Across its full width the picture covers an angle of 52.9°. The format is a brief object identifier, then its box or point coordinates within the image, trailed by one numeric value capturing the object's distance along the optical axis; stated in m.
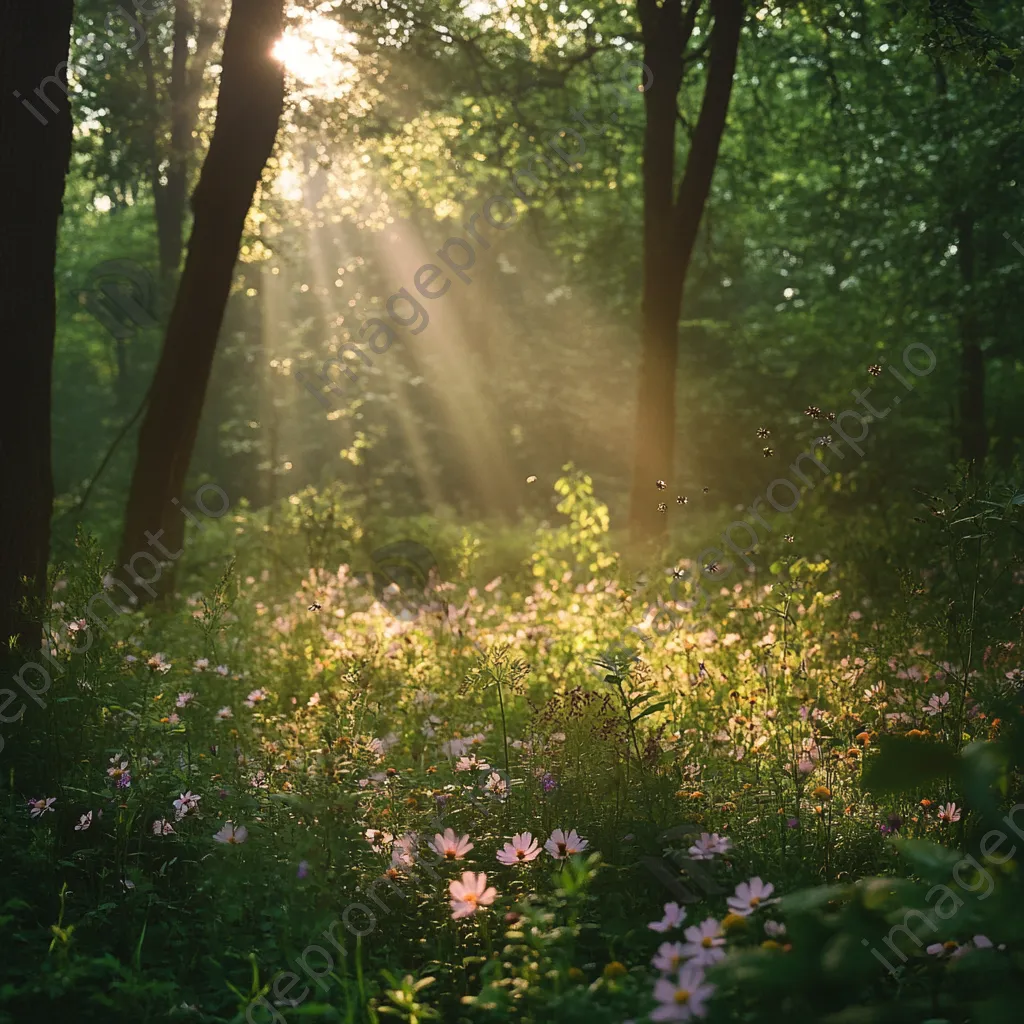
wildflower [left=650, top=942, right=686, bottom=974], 2.50
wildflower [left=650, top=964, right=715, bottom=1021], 2.25
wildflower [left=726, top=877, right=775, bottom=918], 2.82
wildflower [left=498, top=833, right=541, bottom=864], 3.29
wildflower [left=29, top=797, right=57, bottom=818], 3.80
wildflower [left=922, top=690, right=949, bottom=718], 4.40
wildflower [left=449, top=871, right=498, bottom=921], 2.90
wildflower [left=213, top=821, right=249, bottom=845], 3.59
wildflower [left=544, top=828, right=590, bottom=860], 3.26
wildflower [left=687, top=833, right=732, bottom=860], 3.16
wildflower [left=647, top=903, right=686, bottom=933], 2.79
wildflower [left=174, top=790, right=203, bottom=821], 3.81
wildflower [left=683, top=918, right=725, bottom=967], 2.48
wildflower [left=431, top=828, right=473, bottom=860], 3.32
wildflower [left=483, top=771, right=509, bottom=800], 3.91
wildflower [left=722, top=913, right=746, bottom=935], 2.67
